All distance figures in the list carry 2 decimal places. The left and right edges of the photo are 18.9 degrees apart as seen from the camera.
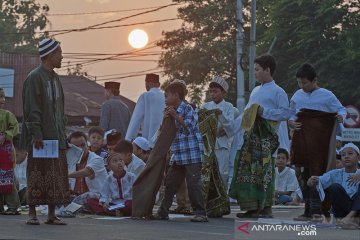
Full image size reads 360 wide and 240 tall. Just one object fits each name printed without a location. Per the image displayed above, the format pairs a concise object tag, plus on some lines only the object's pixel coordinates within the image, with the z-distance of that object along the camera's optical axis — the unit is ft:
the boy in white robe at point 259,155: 40.22
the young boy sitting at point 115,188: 42.86
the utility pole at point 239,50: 103.96
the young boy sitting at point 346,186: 34.94
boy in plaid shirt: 38.99
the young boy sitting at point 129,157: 45.77
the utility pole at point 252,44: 104.42
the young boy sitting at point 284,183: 57.57
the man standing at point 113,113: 53.72
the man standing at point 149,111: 50.78
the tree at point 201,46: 193.98
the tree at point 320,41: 149.18
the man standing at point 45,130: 34.60
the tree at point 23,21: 259.39
